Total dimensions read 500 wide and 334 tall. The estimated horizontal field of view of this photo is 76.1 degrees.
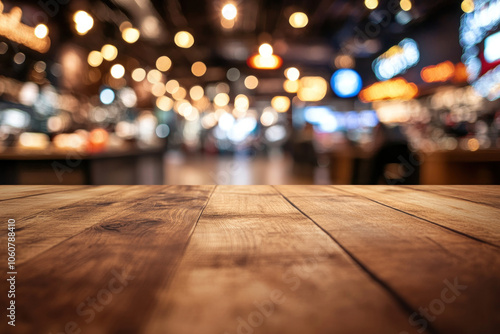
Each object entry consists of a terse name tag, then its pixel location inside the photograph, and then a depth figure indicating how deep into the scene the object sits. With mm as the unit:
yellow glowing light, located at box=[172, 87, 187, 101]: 14658
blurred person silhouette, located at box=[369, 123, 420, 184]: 3064
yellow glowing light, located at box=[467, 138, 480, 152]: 3494
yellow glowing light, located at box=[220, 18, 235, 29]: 7296
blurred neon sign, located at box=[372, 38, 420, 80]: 6652
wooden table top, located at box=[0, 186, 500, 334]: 308
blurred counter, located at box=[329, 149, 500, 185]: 2758
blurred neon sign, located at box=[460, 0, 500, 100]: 4023
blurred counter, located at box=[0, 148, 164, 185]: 2771
